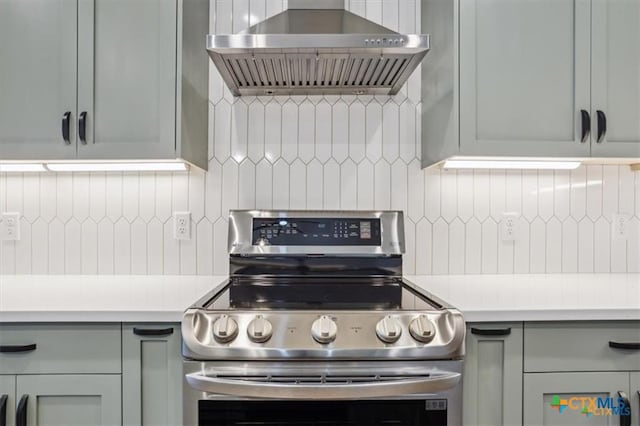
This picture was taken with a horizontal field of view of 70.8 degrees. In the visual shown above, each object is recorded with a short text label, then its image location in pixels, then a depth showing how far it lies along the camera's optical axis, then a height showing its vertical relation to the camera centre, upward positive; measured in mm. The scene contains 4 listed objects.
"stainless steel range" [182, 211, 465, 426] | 1161 -406
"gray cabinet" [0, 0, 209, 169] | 1549 +453
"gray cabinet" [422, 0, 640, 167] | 1546 +464
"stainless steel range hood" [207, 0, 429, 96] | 1395 +506
